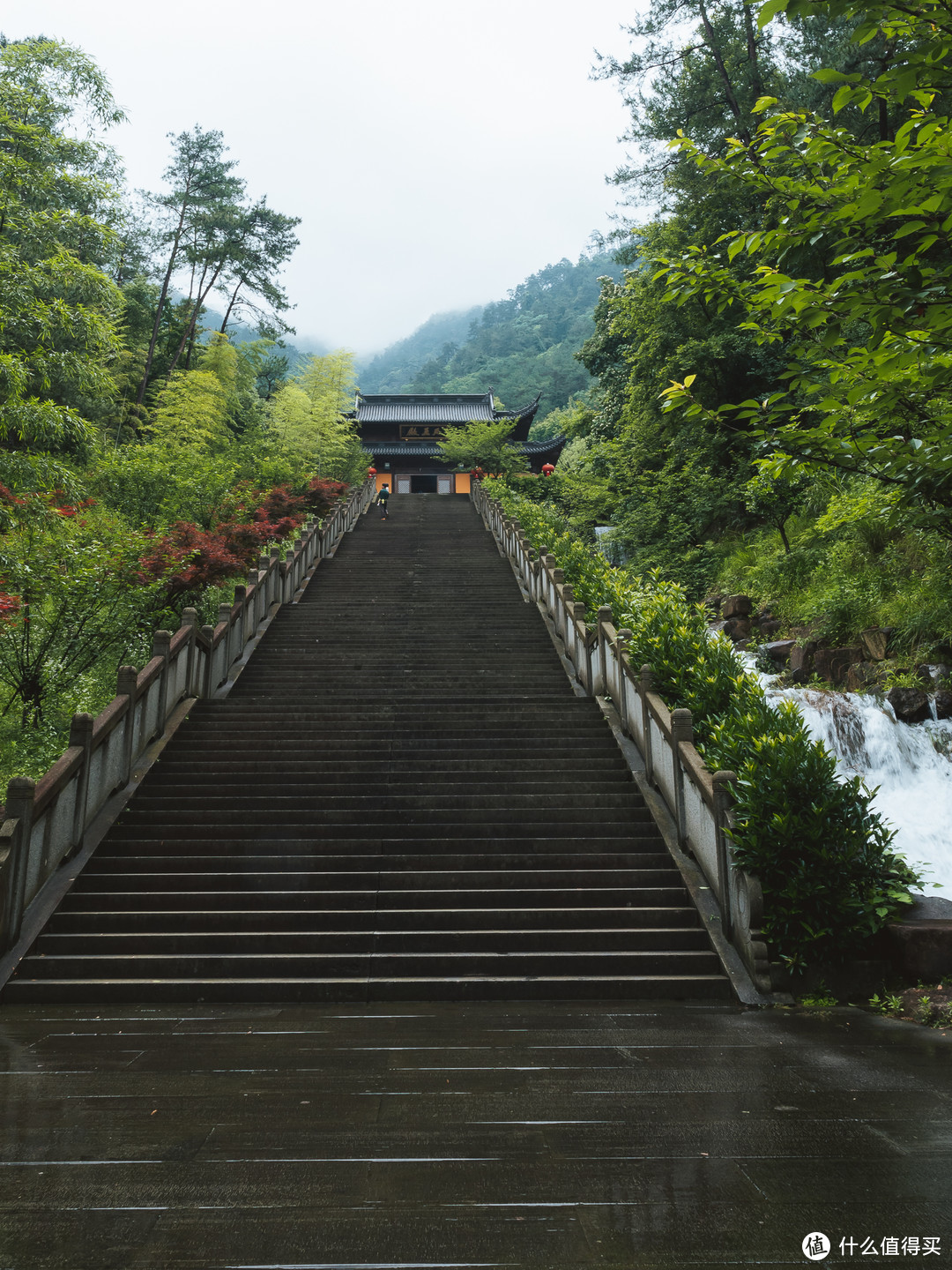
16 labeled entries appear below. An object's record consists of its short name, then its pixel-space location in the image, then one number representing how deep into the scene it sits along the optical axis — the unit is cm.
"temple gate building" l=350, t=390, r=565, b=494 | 4000
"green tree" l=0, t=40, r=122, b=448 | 830
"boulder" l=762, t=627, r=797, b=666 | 1228
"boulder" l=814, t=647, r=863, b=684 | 1106
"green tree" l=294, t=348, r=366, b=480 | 2745
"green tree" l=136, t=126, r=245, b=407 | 3036
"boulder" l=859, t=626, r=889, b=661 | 1072
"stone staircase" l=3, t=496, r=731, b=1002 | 498
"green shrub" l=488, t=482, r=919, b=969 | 483
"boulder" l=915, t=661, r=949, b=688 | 976
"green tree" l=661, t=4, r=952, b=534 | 346
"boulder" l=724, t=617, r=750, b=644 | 1389
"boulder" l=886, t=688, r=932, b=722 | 951
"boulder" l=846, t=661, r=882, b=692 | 1045
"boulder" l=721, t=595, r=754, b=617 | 1432
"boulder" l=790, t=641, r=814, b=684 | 1164
